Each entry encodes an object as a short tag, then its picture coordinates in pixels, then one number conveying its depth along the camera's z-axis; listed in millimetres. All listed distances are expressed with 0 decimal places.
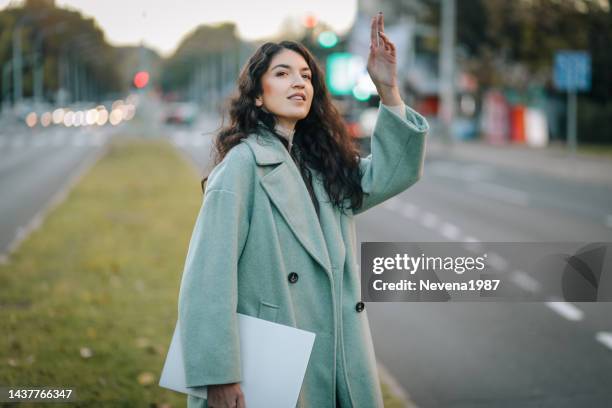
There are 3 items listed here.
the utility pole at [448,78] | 30722
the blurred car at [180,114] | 50594
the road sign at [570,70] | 20312
